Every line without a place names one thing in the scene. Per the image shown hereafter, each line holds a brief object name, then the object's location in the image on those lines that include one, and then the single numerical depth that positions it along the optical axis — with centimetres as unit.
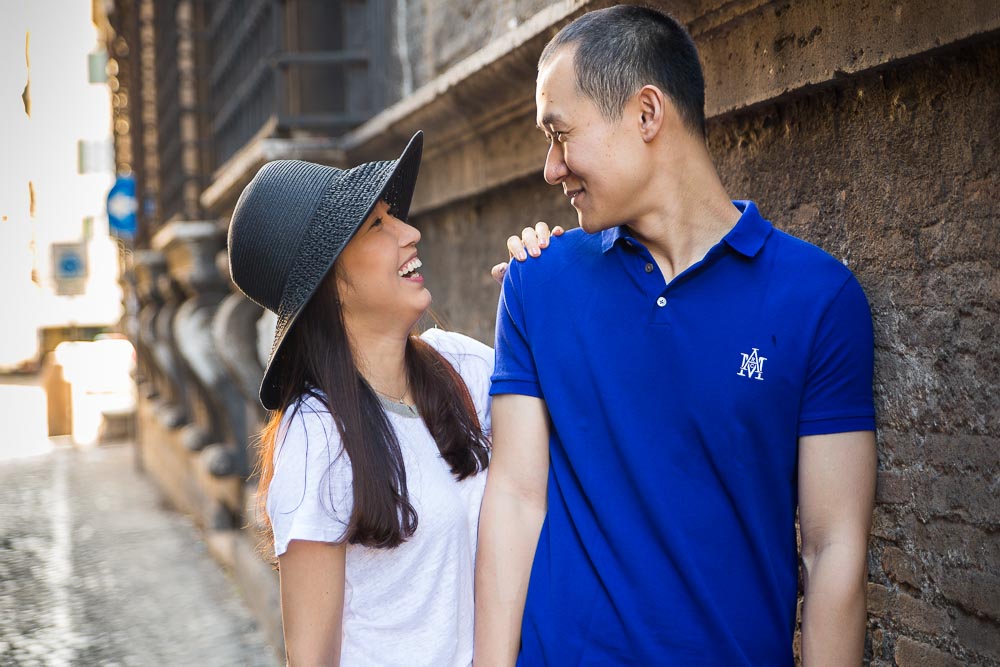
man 193
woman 215
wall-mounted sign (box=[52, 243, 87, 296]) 1504
